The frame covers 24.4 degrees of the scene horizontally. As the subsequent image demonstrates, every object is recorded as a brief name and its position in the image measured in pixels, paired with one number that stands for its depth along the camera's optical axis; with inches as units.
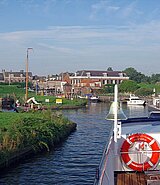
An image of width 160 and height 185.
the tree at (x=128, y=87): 4407.0
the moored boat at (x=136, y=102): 3246.6
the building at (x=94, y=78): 4889.3
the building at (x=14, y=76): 6638.8
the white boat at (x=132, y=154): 402.5
